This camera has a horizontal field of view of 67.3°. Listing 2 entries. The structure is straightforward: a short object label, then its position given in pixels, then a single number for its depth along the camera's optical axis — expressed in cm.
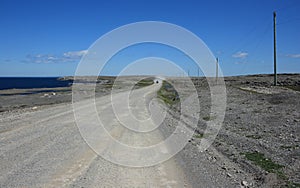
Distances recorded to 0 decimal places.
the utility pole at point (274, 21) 2851
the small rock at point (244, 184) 532
